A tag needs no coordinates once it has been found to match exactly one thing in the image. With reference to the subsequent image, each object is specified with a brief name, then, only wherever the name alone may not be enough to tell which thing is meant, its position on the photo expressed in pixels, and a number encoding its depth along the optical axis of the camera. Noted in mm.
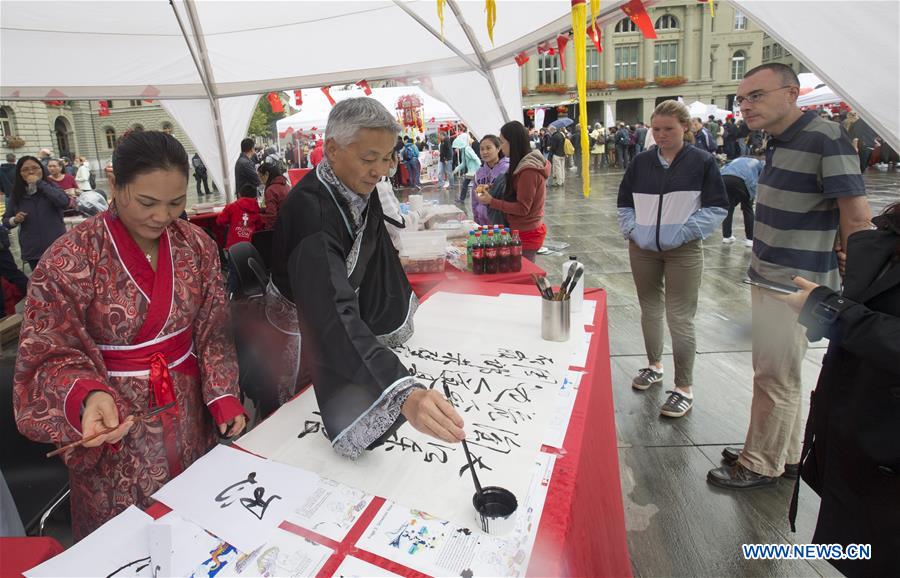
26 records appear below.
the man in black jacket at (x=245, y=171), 7719
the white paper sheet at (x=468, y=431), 1107
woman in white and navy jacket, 2764
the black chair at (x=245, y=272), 1955
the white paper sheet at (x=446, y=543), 882
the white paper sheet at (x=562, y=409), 1264
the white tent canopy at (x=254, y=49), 4887
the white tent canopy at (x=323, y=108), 12883
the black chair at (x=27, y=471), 1644
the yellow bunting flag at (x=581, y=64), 1826
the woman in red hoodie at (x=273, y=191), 4664
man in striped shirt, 1940
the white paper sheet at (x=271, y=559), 879
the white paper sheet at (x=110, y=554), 874
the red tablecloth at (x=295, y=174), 7455
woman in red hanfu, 1180
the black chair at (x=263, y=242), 2505
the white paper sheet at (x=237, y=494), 986
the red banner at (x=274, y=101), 7928
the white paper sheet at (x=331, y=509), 979
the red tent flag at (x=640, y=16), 2864
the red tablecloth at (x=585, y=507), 929
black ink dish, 943
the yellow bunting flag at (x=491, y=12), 2311
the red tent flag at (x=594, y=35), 2549
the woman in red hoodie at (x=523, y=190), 3797
